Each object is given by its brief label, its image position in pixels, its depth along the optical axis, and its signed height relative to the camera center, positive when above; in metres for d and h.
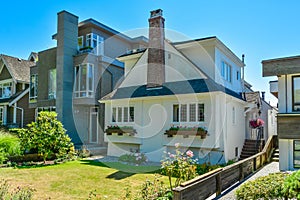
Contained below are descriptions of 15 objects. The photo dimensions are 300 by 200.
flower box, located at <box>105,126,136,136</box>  16.11 -1.49
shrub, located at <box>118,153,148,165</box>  14.90 -3.13
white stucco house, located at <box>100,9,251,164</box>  13.80 +0.53
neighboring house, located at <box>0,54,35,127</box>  26.83 +1.88
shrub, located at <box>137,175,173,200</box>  6.77 -2.46
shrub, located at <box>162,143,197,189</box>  7.79 -1.96
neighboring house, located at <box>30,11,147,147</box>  20.45 +2.92
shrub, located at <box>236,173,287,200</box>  6.30 -2.15
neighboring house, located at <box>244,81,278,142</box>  18.19 -0.42
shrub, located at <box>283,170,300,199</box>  5.16 -1.64
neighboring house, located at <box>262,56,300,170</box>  11.48 +0.16
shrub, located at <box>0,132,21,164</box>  14.89 -2.39
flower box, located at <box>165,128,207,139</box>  13.30 -1.32
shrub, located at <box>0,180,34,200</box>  6.34 -2.43
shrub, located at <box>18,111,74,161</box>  14.42 -1.79
